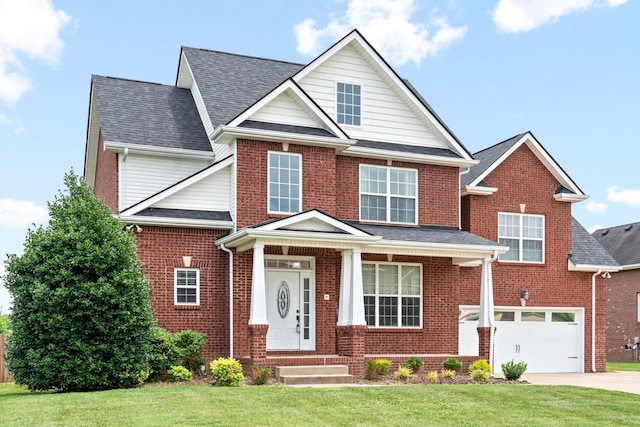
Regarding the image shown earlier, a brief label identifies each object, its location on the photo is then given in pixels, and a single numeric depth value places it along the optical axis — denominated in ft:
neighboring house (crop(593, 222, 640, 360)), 132.05
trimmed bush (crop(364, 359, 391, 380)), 66.08
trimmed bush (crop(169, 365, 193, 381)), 61.82
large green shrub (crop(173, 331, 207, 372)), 64.44
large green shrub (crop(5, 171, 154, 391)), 57.67
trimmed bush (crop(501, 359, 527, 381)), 69.62
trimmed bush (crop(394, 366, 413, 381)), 65.87
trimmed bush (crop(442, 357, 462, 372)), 70.69
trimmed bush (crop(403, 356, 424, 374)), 70.18
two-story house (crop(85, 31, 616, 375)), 69.00
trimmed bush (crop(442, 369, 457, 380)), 67.67
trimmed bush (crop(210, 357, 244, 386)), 59.77
